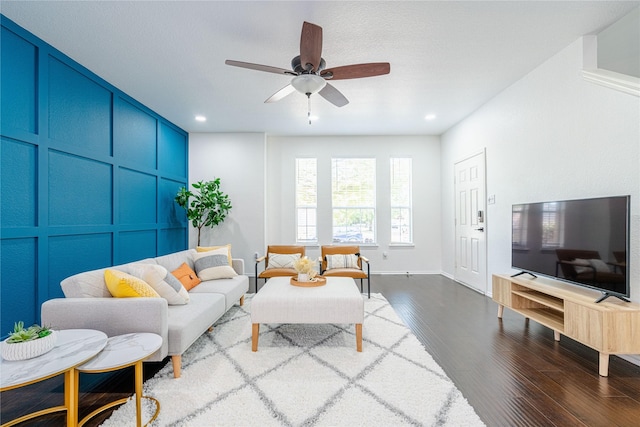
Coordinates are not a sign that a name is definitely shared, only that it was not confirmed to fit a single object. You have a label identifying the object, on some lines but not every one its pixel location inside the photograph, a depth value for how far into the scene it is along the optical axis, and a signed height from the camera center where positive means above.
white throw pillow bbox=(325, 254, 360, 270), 4.41 -0.75
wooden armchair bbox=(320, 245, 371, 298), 4.16 -0.76
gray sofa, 2.01 -0.73
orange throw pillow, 3.13 -0.71
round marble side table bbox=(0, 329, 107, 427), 1.31 -0.76
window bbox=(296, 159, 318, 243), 5.96 +0.26
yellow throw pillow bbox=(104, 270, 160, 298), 2.18 -0.56
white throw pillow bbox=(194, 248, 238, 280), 3.52 -0.67
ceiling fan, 2.14 +1.25
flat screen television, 2.19 -0.26
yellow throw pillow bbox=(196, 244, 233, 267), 3.83 -0.49
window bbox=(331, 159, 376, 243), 5.98 +0.27
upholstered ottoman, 2.52 -0.87
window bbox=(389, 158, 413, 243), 5.98 +0.24
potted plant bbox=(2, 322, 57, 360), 1.42 -0.67
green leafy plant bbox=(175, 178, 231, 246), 5.04 +0.17
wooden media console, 2.06 -0.84
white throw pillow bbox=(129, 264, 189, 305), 2.48 -0.61
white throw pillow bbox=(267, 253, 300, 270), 4.42 -0.74
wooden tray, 2.96 -0.74
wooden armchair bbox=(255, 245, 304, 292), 4.25 -0.74
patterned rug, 1.69 -1.23
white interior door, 4.38 -0.16
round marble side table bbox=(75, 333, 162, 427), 1.54 -0.82
